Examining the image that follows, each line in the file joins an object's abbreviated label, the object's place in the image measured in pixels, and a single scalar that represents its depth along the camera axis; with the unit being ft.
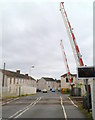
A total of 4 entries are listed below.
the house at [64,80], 169.30
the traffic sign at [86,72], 21.28
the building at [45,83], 225.47
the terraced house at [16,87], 67.50
